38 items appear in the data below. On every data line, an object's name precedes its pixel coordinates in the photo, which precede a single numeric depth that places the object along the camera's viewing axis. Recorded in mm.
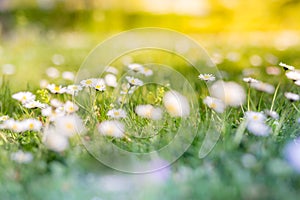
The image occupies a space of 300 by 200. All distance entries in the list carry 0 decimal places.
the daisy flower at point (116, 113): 673
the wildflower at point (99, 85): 702
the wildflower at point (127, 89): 730
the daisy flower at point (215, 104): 679
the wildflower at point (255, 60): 1125
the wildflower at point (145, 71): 784
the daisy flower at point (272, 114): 656
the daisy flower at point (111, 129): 644
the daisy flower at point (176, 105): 683
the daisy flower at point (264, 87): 760
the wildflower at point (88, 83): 707
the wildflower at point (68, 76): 877
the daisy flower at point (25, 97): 722
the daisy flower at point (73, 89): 720
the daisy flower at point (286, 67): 703
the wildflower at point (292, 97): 671
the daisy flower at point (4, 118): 701
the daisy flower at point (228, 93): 714
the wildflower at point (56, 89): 711
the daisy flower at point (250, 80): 709
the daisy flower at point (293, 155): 567
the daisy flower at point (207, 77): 718
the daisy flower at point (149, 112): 681
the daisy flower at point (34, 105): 688
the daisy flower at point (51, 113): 668
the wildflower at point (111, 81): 767
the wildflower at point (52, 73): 957
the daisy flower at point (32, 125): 659
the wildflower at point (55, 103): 697
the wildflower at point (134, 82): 728
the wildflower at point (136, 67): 767
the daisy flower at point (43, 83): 872
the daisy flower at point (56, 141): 618
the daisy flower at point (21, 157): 604
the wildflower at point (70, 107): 682
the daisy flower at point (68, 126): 644
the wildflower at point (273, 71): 937
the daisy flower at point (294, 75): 690
